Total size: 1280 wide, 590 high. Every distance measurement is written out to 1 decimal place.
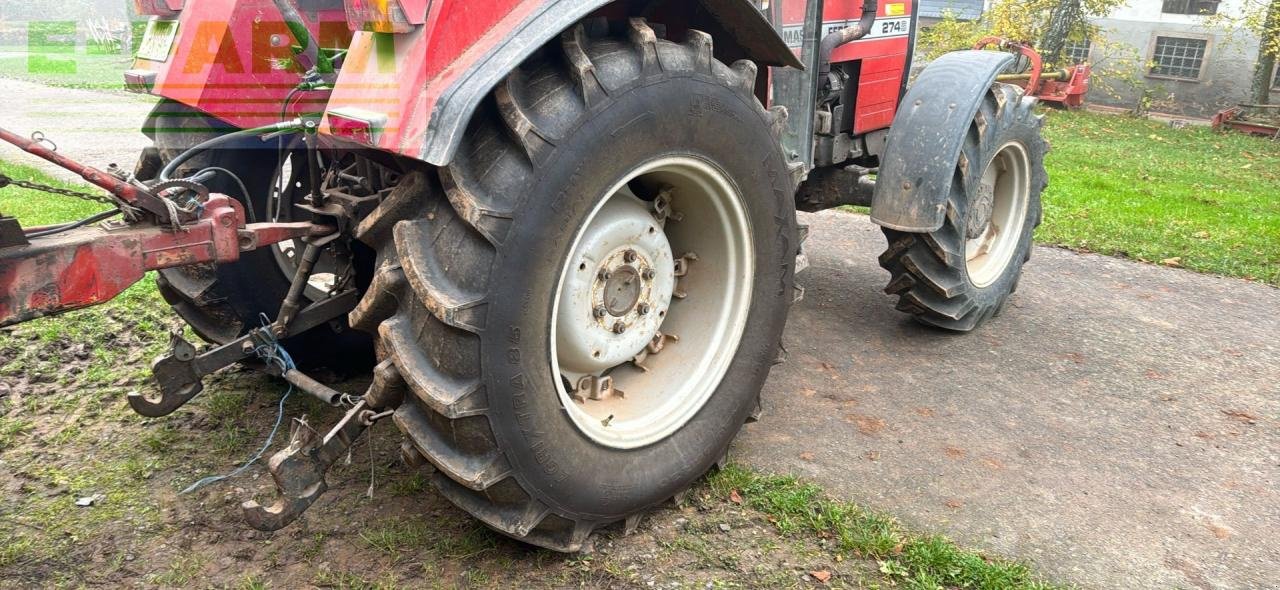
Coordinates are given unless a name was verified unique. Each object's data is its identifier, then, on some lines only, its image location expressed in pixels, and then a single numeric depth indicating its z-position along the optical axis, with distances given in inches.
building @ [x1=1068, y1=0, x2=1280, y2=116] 593.1
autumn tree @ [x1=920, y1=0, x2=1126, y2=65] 540.4
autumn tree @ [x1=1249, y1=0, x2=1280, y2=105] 494.3
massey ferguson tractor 79.4
